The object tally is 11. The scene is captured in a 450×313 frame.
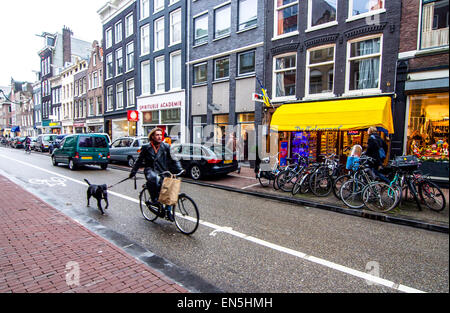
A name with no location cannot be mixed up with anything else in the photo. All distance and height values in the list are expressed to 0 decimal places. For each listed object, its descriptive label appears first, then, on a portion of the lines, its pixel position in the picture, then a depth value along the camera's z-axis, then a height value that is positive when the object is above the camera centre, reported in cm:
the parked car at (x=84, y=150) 1390 -95
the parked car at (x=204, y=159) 1104 -107
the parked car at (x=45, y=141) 2594 -84
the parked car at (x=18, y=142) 3509 -138
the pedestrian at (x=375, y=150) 704 -38
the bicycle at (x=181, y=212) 501 -156
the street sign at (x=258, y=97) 1203 +180
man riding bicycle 532 -54
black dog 636 -143
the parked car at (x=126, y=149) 1554 -93
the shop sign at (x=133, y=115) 2219 +153
